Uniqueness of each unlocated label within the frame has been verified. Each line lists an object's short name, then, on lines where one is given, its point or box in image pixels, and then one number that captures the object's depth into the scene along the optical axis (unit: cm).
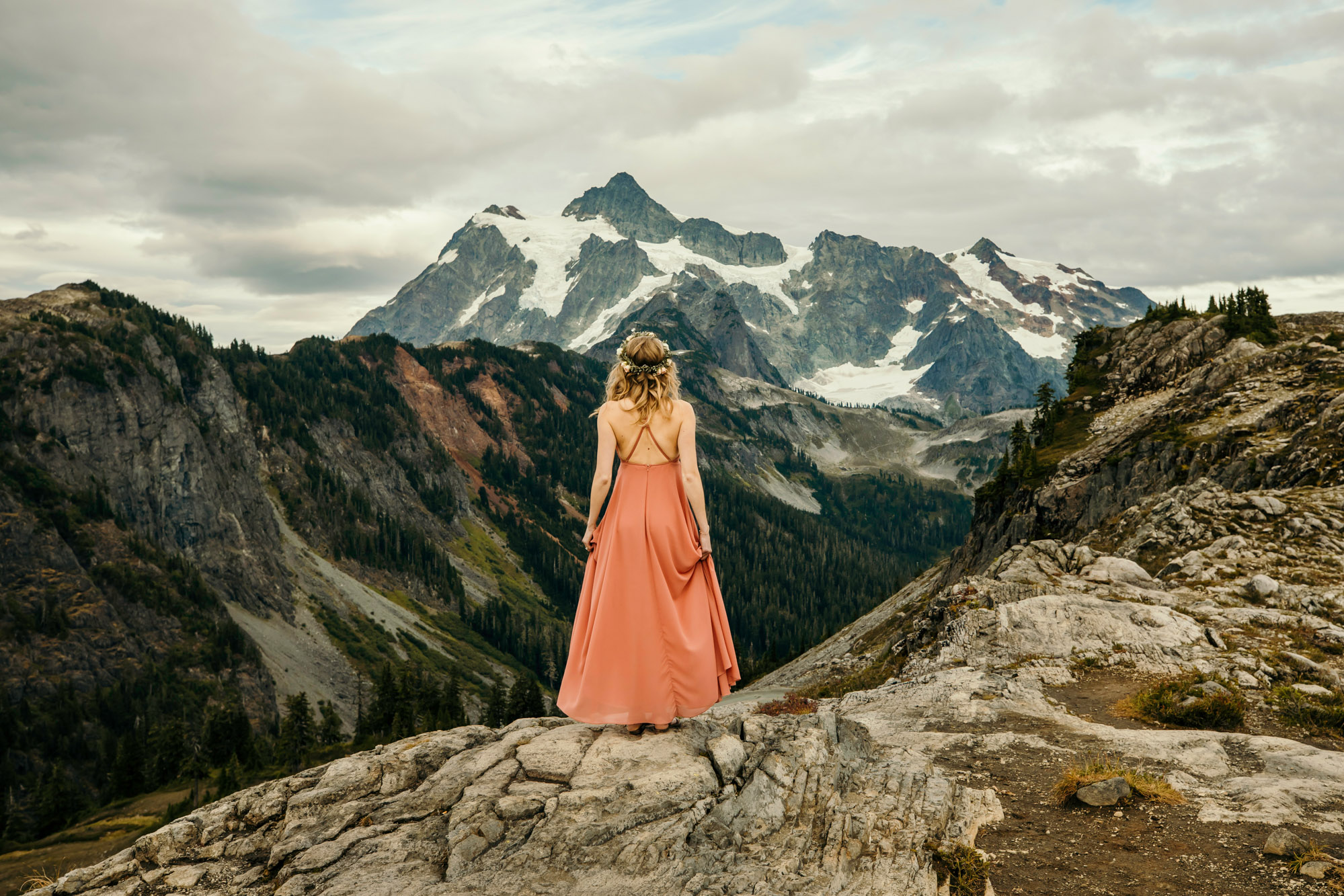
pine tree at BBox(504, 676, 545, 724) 10588
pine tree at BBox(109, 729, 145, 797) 11481
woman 1108
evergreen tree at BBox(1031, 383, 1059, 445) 7625
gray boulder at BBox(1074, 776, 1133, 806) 996
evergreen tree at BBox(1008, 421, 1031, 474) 7056
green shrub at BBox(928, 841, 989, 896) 814
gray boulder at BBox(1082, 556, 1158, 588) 2245
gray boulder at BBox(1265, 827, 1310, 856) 828
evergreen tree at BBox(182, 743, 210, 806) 10488
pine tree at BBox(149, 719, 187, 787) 11712
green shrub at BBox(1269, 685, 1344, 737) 1291
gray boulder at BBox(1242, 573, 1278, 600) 1938
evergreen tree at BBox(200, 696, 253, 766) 11050
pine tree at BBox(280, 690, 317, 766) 11150
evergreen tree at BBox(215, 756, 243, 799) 10181
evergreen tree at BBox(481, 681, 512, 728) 10315
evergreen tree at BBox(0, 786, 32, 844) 10644
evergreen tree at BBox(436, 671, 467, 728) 10725
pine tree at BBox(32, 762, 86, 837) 10925
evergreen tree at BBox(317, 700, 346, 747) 12631
